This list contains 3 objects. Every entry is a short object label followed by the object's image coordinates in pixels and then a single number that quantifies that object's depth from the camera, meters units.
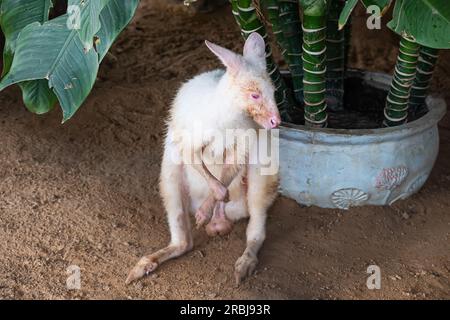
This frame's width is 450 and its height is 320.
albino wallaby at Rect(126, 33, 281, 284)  2.50
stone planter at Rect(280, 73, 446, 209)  2.86
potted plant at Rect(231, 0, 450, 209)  2.84
